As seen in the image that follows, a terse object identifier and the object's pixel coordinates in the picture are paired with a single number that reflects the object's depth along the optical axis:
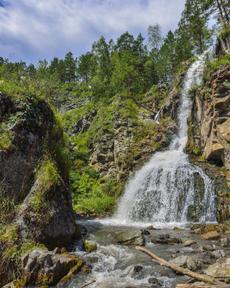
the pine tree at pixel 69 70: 100.44
